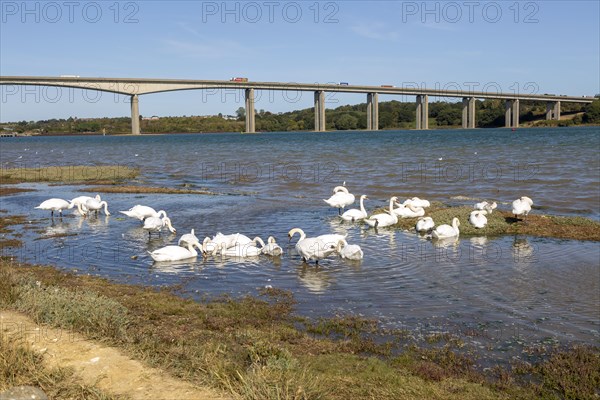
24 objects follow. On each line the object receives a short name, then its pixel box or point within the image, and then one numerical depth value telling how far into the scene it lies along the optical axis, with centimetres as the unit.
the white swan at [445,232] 1394
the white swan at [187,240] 1259
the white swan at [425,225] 1500
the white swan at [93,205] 1800
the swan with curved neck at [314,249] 1135
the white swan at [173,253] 1179
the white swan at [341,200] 1842
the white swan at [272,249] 1212
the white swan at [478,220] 1492
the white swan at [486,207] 1628
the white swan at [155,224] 1451
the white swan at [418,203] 1772
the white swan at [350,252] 1167
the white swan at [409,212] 1667
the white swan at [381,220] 1580
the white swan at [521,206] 1545
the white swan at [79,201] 1827
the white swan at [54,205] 1755
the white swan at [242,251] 1210
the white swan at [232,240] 1226
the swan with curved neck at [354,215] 1702
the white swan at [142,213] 1598
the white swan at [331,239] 1182
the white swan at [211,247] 1229
